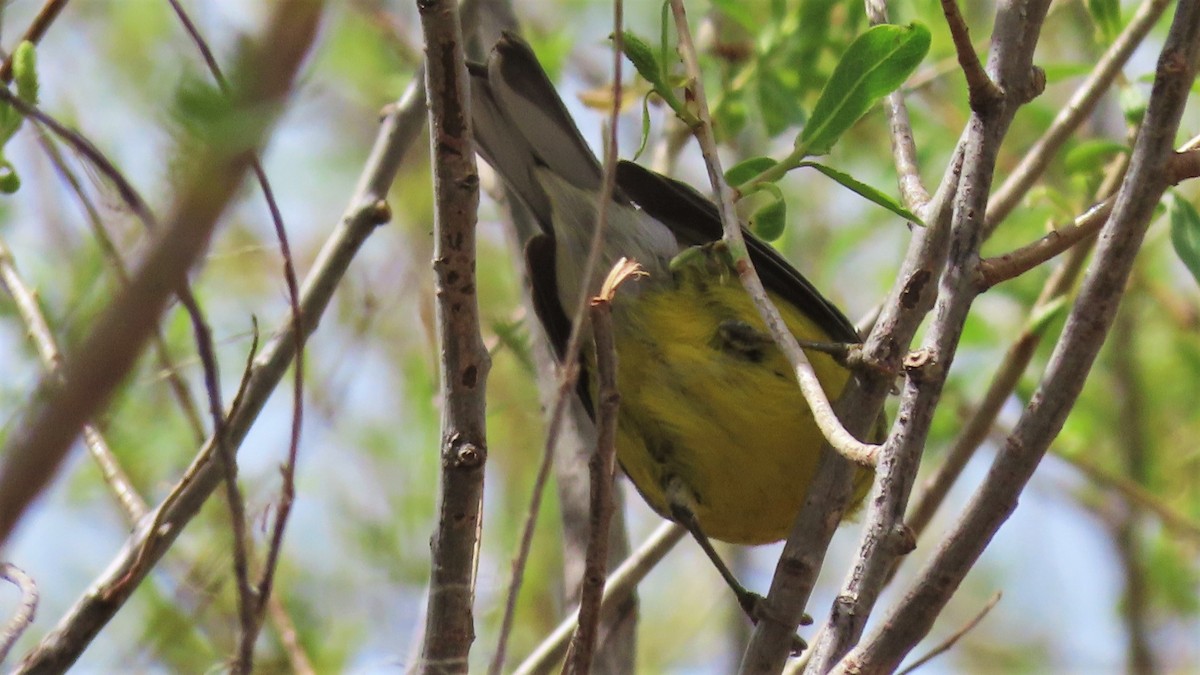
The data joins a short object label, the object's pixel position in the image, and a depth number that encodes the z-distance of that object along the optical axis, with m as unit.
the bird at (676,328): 7.07
